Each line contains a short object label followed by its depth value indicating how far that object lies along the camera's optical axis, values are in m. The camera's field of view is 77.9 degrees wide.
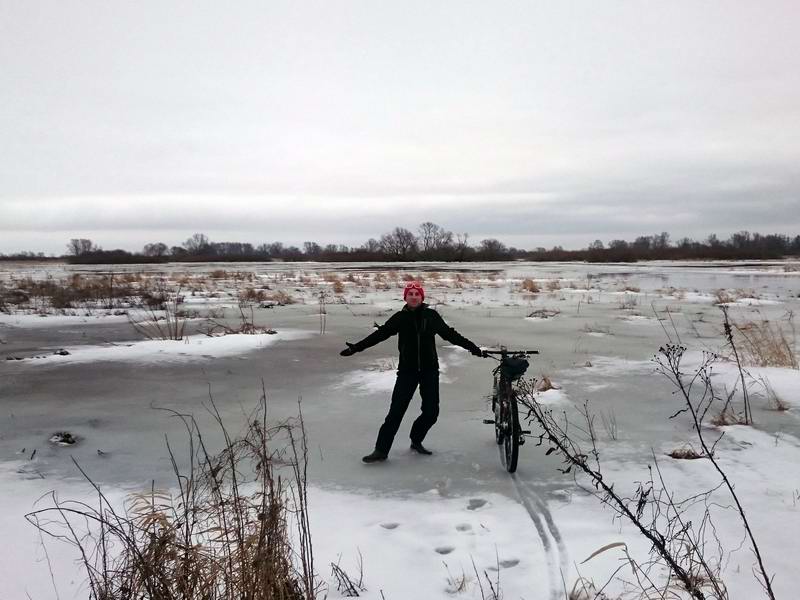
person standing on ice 4.87
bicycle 4.38
